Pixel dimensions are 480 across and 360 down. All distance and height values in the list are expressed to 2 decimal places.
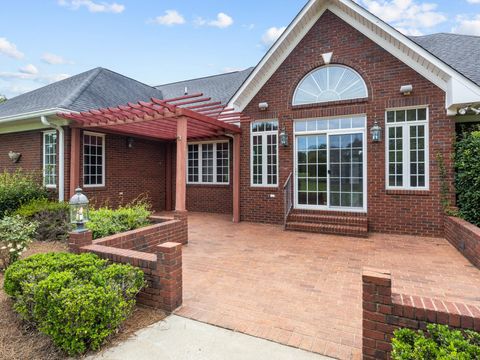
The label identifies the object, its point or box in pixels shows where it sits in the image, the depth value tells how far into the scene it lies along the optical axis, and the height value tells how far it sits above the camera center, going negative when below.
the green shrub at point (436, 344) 1.80 -1.13
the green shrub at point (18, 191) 7.80 -0.21
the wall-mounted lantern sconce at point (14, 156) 9.42 +0.95
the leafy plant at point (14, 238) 4.45 -0.88
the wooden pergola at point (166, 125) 6.53 +1.76
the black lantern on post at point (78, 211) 3.97 -0.40
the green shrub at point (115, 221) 5.03 -0.75
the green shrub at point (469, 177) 6.11 +0.13
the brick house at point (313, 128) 7.05 +1.69
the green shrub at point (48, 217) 6.37 -0.85
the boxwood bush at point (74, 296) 2.49 -1.11
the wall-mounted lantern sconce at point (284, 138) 8.56 +1.40
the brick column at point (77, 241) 3.87 -0.82
